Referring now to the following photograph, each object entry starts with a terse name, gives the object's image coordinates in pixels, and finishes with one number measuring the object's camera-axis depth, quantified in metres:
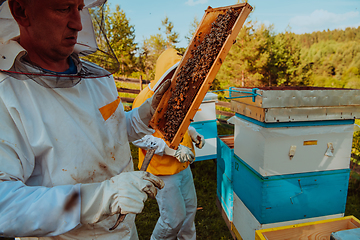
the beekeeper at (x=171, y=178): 2.51
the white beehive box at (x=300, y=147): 2.00
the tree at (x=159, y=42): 21.44
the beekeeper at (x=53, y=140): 0.97
